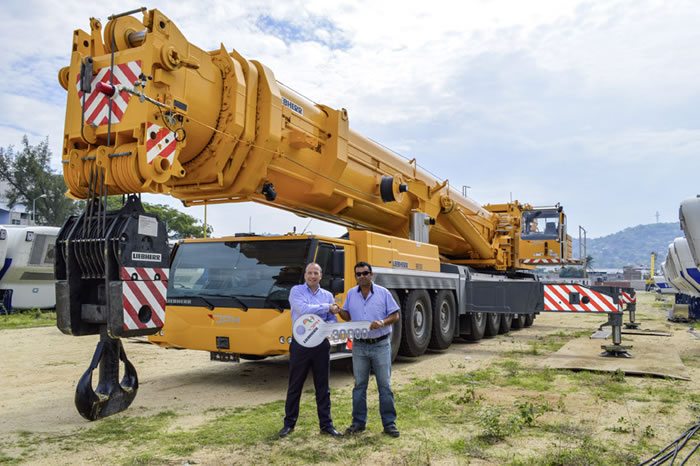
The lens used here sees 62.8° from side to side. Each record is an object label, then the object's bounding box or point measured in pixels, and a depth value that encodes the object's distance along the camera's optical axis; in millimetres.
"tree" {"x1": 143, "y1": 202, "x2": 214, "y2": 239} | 47250
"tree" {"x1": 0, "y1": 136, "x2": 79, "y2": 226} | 47625
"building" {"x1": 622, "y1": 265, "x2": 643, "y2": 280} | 108750
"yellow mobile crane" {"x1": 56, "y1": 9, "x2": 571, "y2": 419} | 5230
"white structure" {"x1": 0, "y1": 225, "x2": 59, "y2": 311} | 17297
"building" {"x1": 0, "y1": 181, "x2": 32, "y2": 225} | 55656
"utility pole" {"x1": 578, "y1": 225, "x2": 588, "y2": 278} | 27422
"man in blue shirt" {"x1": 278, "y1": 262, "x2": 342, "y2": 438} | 5008
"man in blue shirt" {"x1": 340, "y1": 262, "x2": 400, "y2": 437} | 5070
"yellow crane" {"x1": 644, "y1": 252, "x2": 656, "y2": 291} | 67812
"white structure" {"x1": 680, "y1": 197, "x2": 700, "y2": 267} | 10180
